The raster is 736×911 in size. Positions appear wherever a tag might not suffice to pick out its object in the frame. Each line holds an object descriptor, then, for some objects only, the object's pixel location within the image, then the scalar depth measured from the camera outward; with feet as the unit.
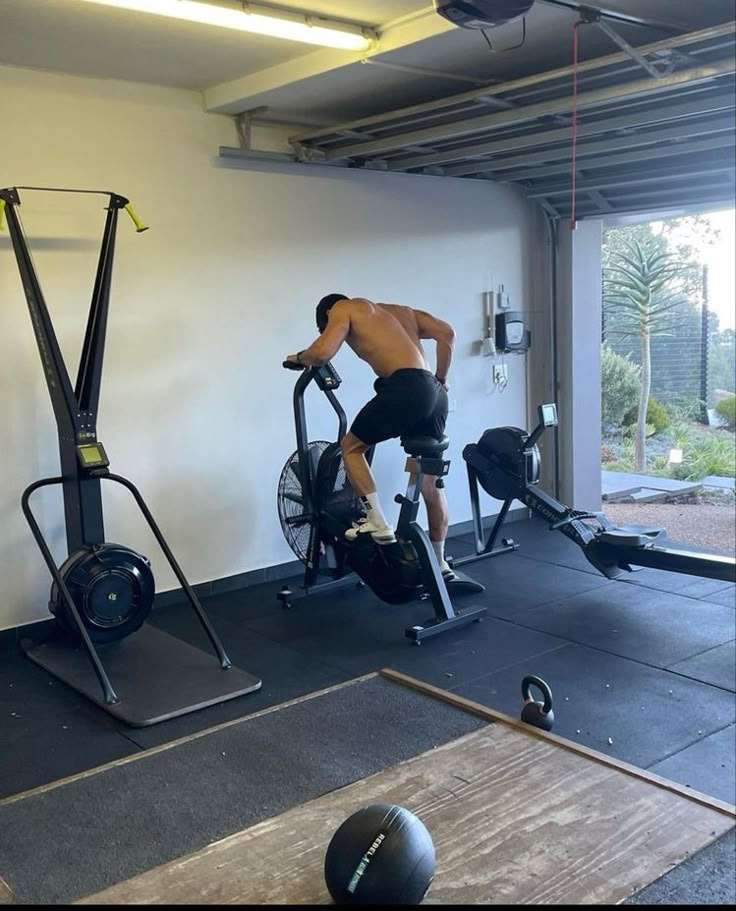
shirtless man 15.90
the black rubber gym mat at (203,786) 9.07
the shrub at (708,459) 26.00
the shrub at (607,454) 27.84
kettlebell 8.64
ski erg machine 13.76
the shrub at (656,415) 26.76
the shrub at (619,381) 26.91
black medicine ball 5.66
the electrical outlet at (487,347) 22.94
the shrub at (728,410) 25.54
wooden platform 6.15
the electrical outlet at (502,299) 23.08
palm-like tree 25.89
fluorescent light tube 11.25
